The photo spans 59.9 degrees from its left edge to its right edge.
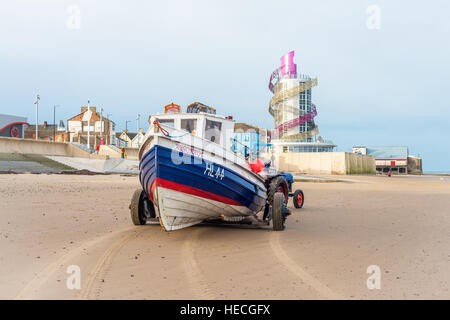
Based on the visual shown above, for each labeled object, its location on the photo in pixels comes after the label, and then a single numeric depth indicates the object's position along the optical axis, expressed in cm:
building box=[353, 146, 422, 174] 8844
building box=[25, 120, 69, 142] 7750
